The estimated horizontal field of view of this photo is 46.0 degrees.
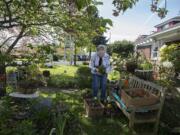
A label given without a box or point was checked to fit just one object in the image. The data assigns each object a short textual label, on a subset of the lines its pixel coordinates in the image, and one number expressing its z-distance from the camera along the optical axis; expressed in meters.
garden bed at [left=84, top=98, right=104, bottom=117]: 5.09
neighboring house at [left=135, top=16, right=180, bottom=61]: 9.71
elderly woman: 5.96
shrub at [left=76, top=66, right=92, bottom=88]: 8.67
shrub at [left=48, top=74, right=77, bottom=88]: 8.84
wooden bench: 4.25
